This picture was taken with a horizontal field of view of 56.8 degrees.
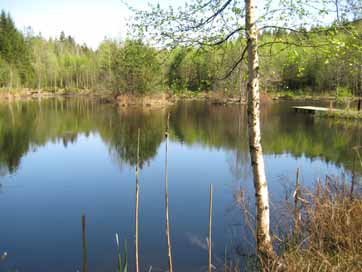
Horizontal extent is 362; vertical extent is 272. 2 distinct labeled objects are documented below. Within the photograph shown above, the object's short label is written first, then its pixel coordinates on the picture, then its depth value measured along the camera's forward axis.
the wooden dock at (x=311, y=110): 25.29
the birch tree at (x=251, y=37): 4.07
